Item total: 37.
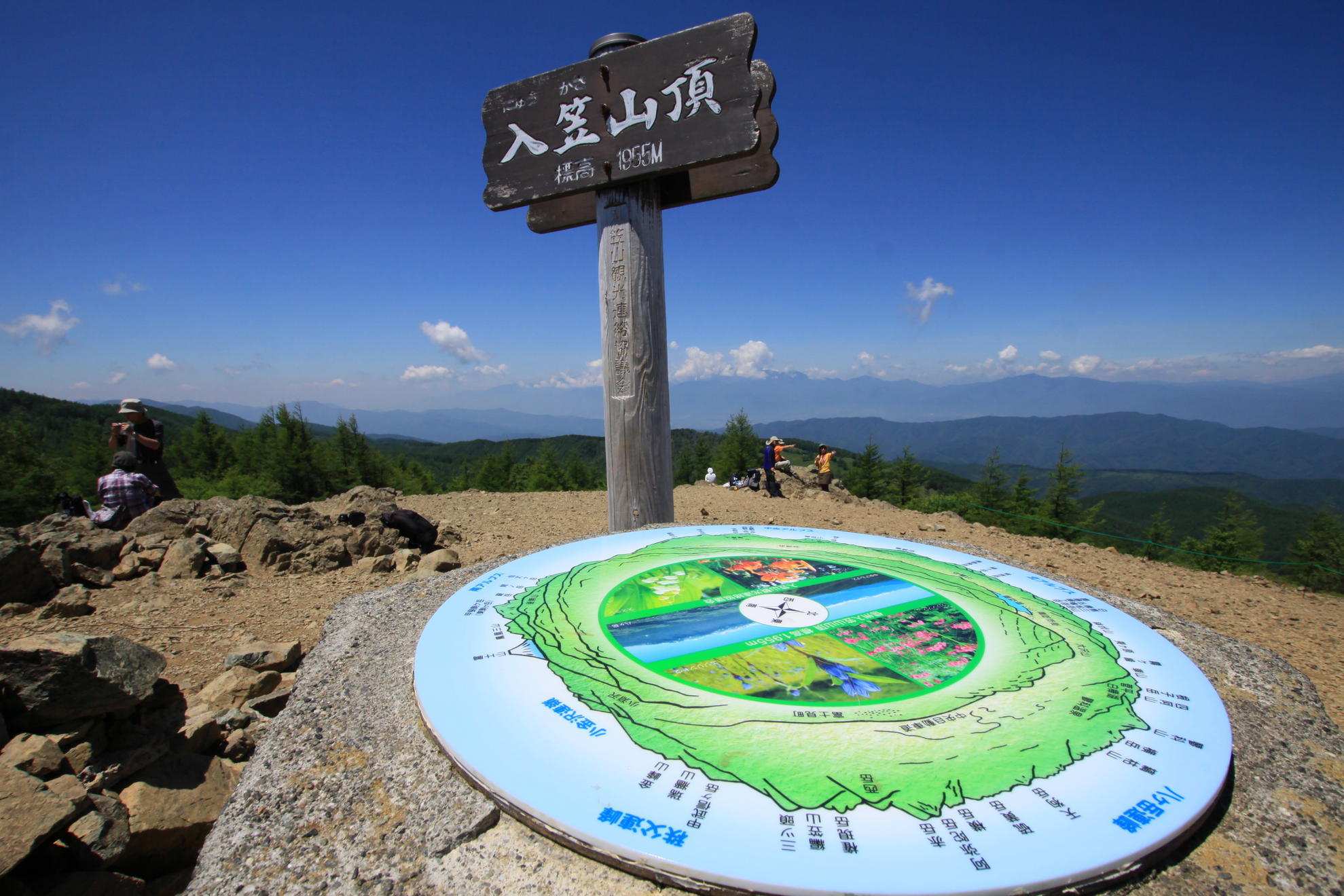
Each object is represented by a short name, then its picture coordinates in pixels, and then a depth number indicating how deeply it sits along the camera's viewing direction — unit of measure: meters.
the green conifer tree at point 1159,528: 33.75
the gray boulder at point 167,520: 5.69
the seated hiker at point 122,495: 6.04
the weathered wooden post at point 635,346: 4.37
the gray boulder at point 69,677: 2.17
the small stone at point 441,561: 4.86
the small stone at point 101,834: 1.85
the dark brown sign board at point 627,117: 3.90
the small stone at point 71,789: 1.89
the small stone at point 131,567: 4.82
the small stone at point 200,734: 2.57
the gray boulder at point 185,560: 4.93
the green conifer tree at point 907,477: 37.03
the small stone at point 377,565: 5.55
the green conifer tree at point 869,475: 37.81
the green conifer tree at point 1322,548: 23.84
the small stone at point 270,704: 3.02
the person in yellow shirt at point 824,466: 13.37
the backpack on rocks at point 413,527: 6.14
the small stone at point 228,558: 5.18
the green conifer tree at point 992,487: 37.44
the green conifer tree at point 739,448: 34.59
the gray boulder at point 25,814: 1.65
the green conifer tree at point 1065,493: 34.03
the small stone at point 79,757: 2.19
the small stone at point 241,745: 2.70
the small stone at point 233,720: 2.82
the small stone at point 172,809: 2.10
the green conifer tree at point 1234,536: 31.16
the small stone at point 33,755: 2.04
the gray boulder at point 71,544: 4.54
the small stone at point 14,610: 3.95
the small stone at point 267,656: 3.46
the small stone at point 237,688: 3.08
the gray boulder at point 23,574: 4.07
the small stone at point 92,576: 4.61
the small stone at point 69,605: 4.12
